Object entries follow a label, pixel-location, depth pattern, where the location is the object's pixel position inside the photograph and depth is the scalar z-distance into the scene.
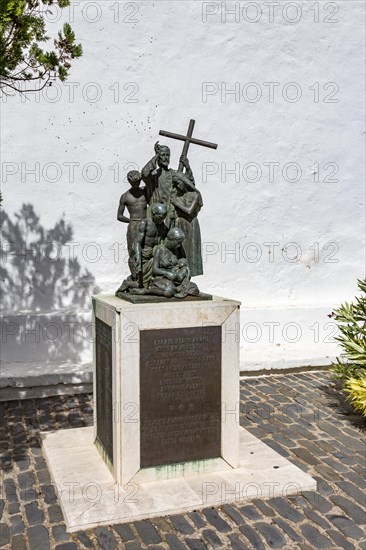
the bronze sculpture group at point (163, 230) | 4.50
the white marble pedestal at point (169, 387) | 4.20
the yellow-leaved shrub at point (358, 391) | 5.45
